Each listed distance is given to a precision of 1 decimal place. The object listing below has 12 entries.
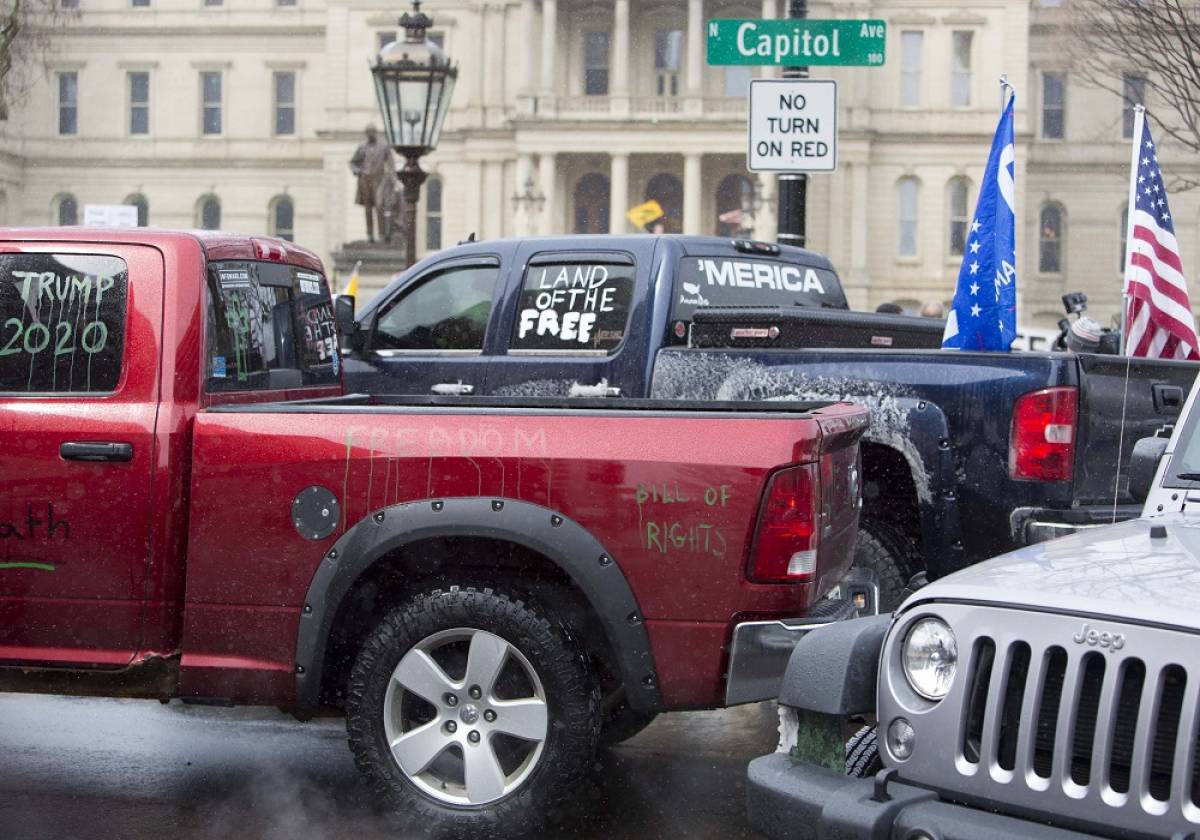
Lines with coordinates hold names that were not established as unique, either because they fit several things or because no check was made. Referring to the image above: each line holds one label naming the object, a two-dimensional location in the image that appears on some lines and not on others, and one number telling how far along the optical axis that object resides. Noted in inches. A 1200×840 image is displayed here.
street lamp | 577.3
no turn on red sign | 442.0
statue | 1135.0
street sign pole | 449.7
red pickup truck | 197.2
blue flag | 343.9
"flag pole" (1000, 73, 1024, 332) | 338.6
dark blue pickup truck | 282.5
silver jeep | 134.3
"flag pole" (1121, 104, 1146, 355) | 330.3
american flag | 335.0
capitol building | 2694.4
